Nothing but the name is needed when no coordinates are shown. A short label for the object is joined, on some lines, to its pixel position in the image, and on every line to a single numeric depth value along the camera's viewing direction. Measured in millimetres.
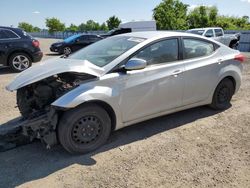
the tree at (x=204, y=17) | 27423
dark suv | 7059
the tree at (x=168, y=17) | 28418
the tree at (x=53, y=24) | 43792
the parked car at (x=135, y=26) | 13319
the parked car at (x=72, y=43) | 12434
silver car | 2607
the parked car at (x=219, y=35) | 12638
